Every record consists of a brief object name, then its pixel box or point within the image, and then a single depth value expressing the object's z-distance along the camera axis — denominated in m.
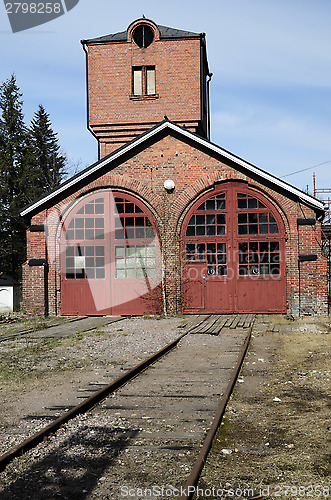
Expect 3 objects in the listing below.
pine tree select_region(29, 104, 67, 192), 42.68
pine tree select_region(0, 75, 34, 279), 37.81
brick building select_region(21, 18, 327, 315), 17.61
